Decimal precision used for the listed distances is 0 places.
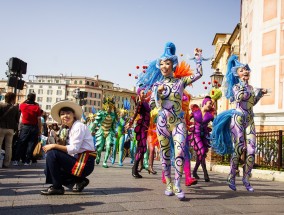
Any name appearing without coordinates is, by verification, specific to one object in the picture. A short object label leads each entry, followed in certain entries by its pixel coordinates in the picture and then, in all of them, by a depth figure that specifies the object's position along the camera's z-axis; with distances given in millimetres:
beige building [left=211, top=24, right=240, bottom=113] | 39188
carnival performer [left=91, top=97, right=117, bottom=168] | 10172
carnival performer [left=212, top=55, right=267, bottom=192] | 5742
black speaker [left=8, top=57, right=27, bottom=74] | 10109
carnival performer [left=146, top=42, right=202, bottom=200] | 4926
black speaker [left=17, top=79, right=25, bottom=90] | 10562
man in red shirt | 9062
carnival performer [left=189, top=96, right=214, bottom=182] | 7355
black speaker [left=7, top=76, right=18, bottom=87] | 10156
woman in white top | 4641
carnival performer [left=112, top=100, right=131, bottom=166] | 10789
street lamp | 14945
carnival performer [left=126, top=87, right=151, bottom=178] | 7426
